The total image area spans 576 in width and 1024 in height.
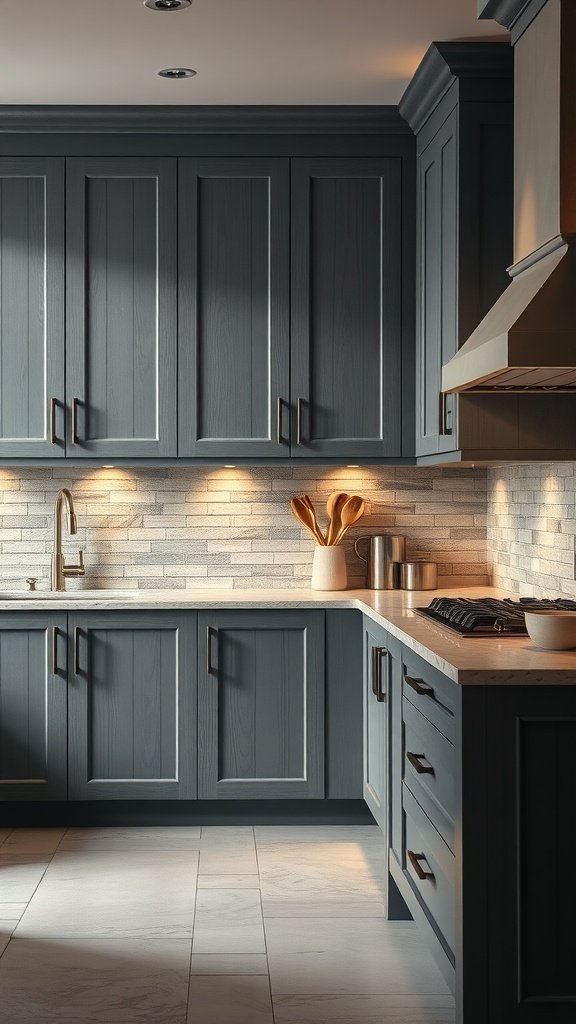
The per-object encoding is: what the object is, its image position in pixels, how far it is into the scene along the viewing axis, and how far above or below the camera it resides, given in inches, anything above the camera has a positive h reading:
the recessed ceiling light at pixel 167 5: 131.2 +56.9
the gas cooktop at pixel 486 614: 119.3 -12.0
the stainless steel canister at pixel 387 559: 183.0 -8.6
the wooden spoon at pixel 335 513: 183.6 -1.3
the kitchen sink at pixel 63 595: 178.1 -14.0
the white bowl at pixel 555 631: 107.4 -11.7
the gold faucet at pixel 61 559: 181.5 -8.4
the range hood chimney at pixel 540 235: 105.6 +26.8
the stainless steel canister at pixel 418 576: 179.5 -11.0
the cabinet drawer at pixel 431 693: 102.5 -18.2
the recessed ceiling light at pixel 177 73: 154.3 +57.9
